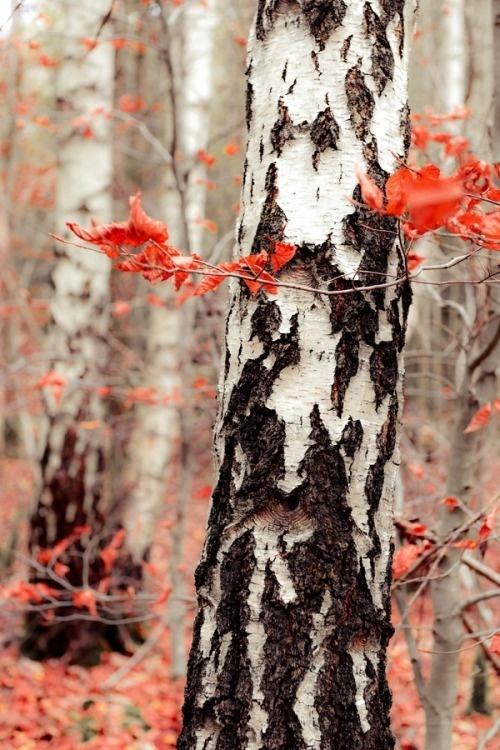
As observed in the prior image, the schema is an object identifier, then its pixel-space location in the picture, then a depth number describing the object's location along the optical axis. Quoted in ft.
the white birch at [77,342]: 31.89
